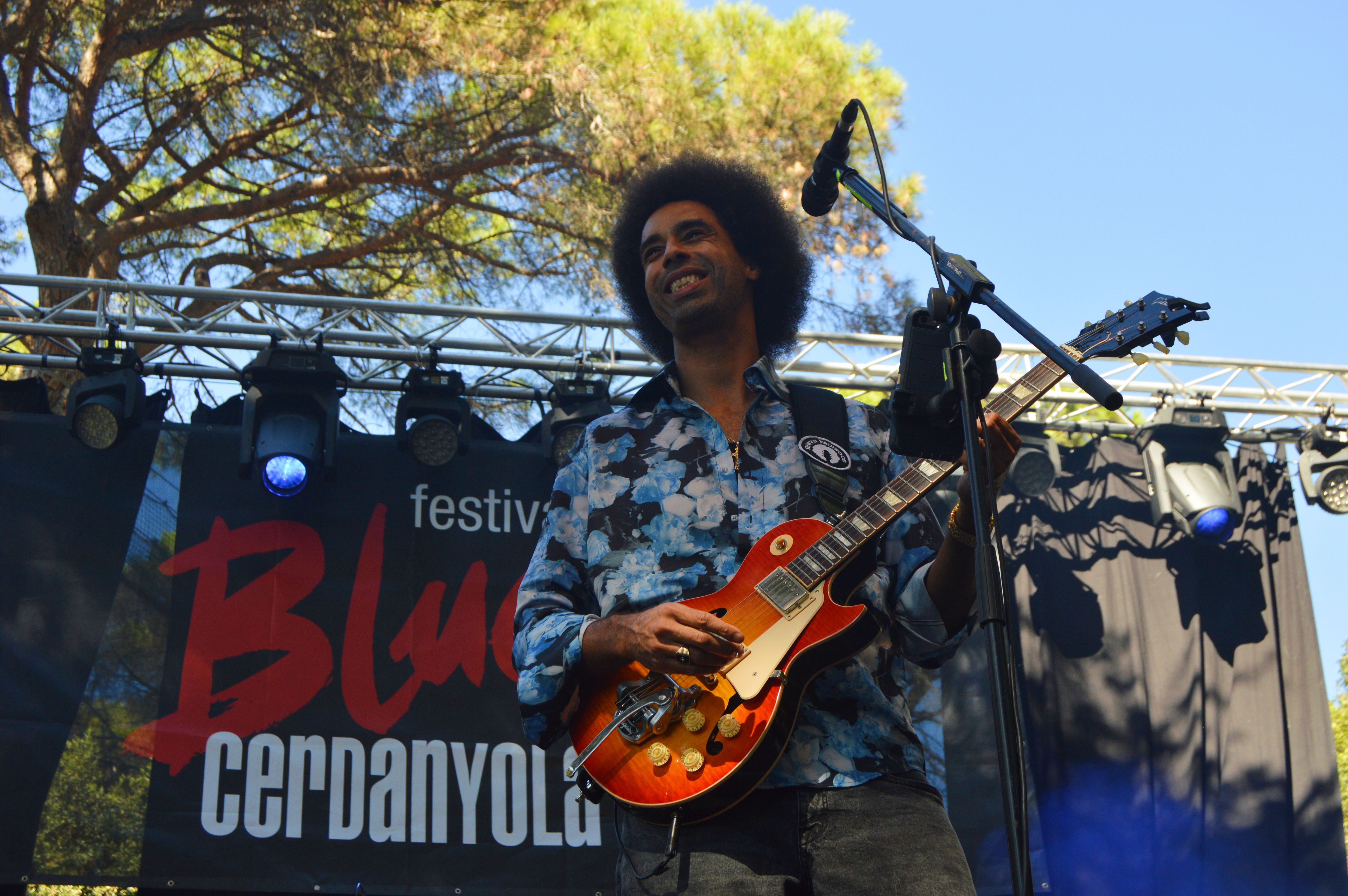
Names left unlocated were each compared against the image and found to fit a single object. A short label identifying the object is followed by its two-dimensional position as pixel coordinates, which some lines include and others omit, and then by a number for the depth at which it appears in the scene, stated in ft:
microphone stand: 4.30
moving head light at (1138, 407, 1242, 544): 19.02
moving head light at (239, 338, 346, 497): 16.53
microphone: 7.33
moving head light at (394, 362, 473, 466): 17.53
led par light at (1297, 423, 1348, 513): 20.12
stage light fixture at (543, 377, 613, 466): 17.76
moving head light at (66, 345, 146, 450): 16.39
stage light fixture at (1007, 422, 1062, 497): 19.44
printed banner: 14.94
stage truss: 17.22
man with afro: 5.93
